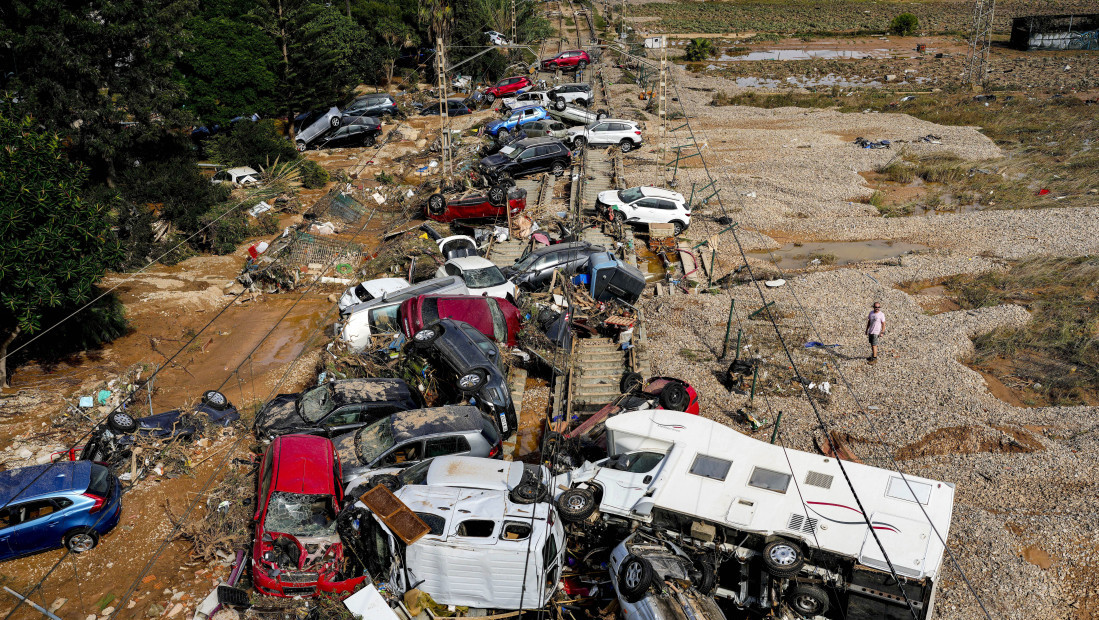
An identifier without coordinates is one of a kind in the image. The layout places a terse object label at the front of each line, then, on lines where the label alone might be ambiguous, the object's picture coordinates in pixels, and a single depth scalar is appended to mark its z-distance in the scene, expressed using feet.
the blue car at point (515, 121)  111.65
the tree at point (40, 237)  52.26
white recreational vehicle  31.50
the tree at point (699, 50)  216.95
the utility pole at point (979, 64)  171.83
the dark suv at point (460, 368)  46.06
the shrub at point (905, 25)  255.09
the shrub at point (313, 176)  102.12
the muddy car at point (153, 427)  43.88
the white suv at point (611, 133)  111.04
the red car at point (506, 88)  144.56
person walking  56.65
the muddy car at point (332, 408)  44.09
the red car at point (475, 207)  81.82
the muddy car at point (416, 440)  40.25
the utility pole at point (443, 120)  81.97
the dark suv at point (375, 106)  127.95
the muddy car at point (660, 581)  29.78
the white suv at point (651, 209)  83.41
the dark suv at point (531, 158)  95.45
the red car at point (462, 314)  54.24
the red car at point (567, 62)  170.09
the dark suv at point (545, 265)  64.28
